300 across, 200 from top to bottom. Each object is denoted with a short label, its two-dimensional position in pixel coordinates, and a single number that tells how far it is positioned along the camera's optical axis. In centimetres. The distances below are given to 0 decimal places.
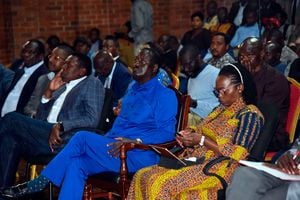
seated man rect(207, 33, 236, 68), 906
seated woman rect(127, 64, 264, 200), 580
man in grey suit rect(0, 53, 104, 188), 721
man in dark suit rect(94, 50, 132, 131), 910
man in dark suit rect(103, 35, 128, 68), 1021
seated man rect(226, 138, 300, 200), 537
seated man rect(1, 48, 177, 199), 664
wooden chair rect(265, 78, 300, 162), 698
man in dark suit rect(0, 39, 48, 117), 902
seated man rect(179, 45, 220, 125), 787
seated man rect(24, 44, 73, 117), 834
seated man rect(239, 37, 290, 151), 680
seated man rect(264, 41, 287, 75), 879
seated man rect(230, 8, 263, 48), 1241
